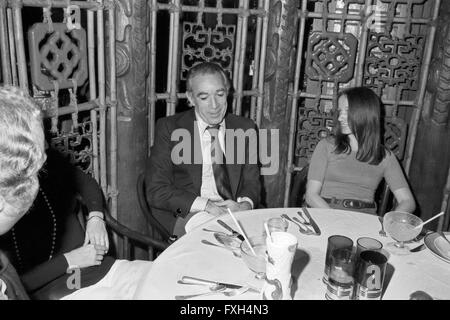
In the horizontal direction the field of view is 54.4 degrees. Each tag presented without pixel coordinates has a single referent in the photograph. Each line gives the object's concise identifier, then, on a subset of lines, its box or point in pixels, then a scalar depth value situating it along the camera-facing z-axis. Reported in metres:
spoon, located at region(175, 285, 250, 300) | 1.31
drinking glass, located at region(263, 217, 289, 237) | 1.61
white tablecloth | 1.34
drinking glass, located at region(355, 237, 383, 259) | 1.45
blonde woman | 1.16
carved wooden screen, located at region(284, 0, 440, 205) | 2.87
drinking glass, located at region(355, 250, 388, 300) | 1.26
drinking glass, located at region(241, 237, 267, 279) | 1.38
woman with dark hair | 2.44
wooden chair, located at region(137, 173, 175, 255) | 2.30
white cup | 1.22
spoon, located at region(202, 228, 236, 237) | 1.65
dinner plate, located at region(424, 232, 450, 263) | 1.56
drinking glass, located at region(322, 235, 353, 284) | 1.38
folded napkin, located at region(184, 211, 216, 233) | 2.22
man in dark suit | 2.37
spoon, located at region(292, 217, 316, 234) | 1.71
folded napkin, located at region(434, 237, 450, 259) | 1.58
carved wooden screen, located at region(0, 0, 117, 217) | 1.98
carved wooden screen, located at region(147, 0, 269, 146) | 2.61
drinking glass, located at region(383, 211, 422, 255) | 1.60
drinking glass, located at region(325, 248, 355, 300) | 1.28
